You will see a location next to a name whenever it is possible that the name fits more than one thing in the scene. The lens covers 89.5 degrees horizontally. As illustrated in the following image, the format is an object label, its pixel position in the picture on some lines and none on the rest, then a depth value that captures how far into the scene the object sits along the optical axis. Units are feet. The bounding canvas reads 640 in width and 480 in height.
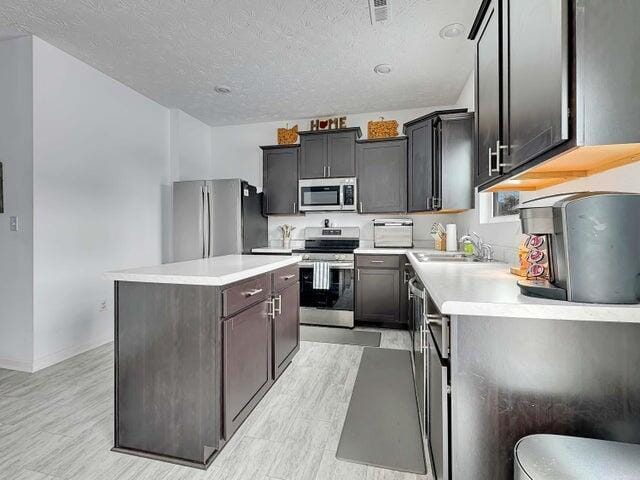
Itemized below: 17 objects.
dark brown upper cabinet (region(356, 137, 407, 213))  13.03
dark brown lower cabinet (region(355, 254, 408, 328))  12.01
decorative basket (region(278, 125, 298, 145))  14.79
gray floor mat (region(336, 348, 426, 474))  5.35
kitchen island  5.17
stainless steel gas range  12.33
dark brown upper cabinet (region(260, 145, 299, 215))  14.21
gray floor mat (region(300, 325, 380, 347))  10.93
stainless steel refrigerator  13.05
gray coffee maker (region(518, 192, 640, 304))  3.03
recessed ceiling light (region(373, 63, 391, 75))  10.19
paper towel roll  11.66
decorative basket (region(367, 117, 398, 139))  13.55
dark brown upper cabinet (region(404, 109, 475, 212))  10.64
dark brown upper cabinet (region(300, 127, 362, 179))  13.44
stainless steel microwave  13.50
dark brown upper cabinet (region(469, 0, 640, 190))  2.86
